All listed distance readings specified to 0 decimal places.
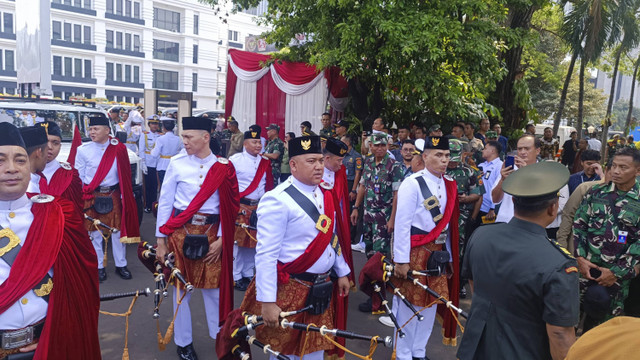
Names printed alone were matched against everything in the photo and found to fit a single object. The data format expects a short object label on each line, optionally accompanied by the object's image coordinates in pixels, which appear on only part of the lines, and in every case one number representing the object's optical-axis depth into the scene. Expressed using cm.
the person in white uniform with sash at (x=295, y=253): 313
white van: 848
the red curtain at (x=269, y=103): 1395
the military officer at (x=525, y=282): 215
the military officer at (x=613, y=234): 407
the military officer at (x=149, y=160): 1084
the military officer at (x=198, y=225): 438
